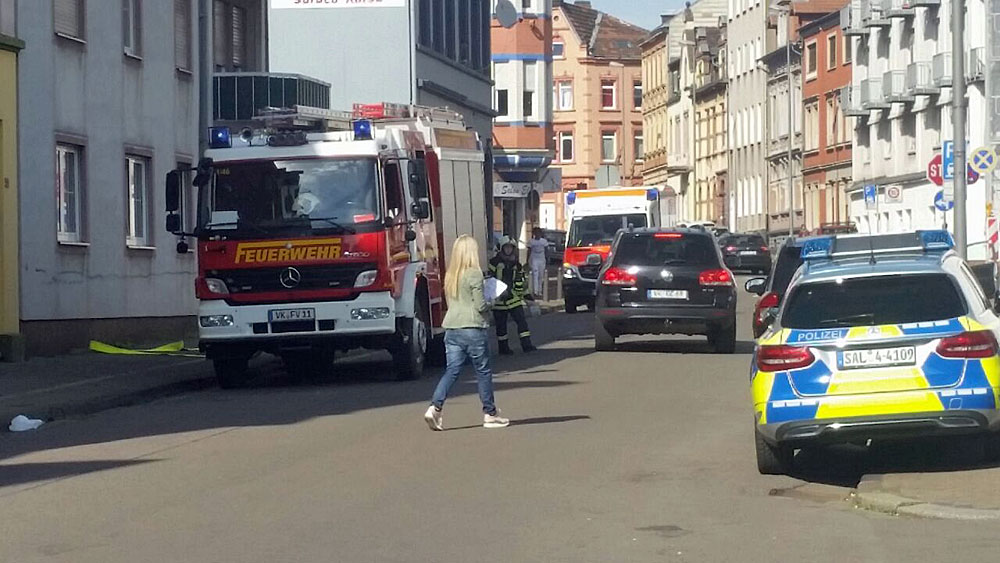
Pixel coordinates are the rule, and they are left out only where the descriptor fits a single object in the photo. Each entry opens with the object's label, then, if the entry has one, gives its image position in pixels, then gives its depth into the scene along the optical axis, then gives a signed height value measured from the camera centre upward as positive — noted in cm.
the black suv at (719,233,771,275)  6550 -3
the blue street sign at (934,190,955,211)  4153 +96
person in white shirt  4819 -18
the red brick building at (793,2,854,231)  8662 +588
